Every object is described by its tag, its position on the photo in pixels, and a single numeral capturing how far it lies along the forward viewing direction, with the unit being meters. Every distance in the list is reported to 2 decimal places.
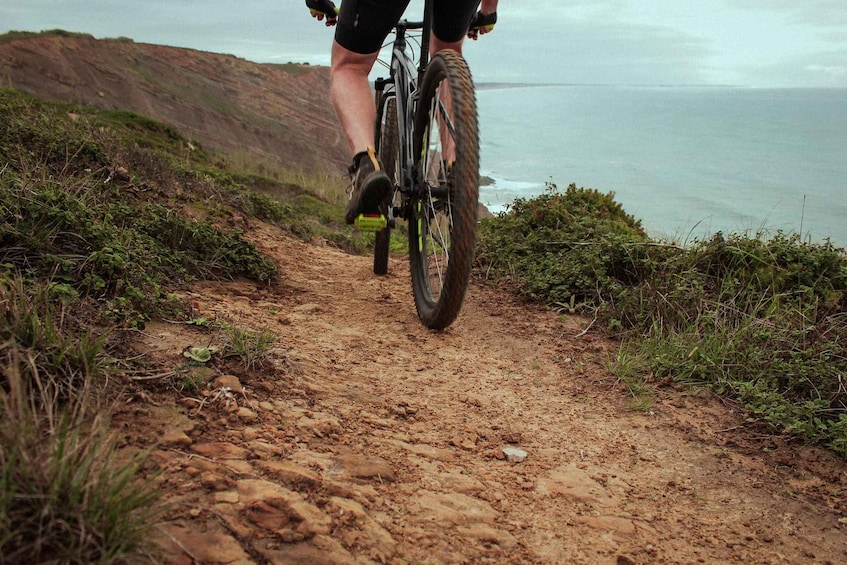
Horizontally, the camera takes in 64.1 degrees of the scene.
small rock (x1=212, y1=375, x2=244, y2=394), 2.00
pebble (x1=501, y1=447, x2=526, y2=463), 2.17
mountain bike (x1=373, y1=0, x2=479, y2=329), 2.78
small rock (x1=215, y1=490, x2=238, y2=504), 1.48
